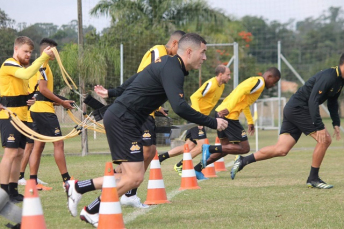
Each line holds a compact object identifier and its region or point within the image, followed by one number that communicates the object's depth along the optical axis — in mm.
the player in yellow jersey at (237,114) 17127
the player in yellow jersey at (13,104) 12497
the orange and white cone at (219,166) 20056
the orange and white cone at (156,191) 12213
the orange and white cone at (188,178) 14476
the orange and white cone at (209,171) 18083
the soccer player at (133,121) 9473
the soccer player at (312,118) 14150
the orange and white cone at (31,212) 7660
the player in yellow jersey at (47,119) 15048
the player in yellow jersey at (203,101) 18662
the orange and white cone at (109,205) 9030
